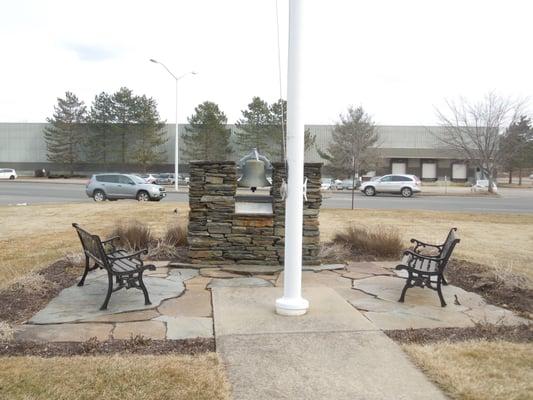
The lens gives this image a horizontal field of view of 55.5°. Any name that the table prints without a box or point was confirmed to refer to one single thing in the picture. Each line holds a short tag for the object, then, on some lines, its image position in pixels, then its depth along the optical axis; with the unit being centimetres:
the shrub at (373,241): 885
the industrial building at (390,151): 7306
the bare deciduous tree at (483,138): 3800
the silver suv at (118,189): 2536
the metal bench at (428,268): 568
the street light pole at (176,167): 3801
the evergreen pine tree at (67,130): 6762
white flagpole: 514
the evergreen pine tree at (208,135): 6303
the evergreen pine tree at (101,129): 6781
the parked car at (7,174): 5779
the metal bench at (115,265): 529
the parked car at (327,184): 4929
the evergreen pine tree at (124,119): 6550
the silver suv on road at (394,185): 3506
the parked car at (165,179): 5296
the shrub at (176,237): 904
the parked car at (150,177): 4541
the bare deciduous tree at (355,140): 5438
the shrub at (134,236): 878
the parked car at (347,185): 5028
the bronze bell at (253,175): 770
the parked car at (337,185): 5091
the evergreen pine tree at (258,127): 6291
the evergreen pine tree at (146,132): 6425
